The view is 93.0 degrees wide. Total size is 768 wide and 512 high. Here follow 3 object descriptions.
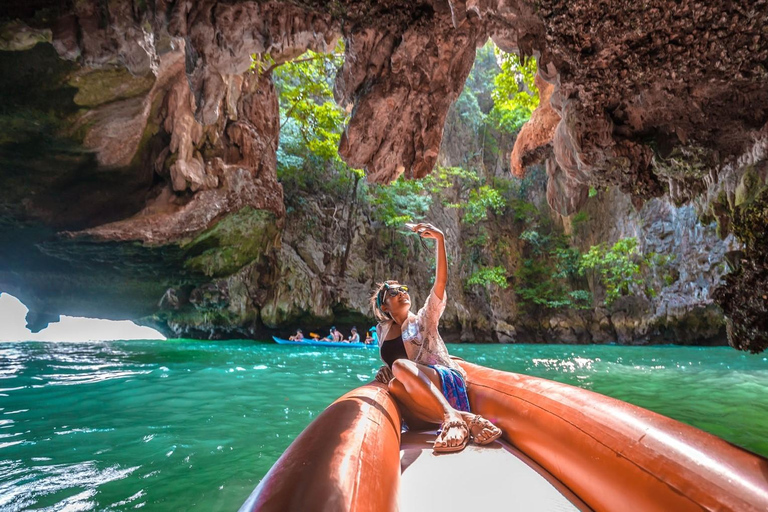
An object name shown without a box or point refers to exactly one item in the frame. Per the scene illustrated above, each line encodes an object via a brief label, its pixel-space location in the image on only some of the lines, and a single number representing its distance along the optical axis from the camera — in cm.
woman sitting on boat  218
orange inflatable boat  116
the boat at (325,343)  1189
